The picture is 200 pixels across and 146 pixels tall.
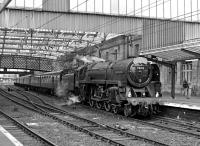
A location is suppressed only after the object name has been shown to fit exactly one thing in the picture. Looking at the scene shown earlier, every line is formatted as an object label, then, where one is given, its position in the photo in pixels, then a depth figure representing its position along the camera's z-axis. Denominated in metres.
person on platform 22.19
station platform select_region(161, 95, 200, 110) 14.10
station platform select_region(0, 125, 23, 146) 8.62
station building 24.83
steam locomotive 15.20
